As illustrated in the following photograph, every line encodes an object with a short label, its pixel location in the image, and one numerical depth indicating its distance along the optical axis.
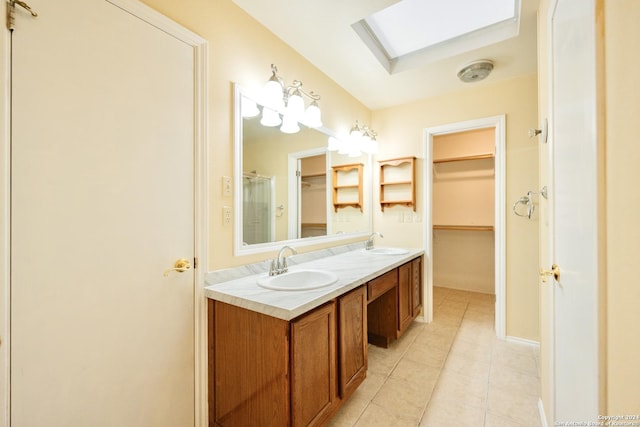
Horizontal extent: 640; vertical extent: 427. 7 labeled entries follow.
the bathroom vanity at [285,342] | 1.13
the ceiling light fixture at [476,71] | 2.18
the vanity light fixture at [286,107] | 1.66
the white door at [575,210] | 0.62
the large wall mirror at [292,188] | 1.63
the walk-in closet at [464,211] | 3.65
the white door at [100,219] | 0.88
